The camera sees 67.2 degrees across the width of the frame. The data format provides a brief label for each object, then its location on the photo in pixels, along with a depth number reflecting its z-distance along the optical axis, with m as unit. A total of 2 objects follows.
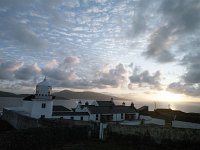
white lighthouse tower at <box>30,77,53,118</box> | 31.25
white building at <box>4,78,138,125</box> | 31.42
